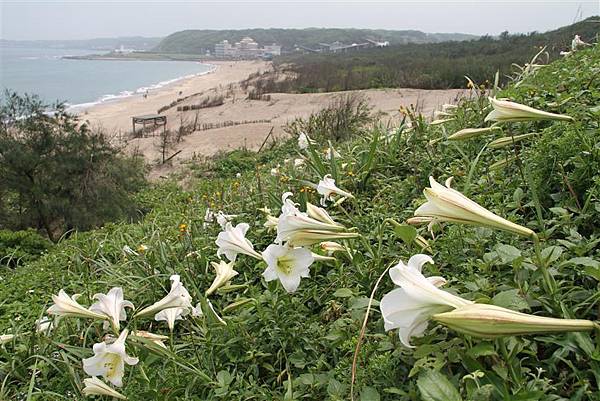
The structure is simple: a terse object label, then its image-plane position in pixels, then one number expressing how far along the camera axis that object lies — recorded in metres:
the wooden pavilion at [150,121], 22.75
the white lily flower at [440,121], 3.06
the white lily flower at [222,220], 2.22
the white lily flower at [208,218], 3.26
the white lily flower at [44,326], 2.23
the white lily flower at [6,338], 2.29
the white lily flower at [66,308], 1.61
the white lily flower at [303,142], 3.73
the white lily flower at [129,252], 2.95
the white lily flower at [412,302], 0.97
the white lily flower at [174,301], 1.62
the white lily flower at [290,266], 1.44
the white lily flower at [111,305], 1.56
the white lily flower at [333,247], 1.75
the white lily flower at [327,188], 2.05
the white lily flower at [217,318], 1.74
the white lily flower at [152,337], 1.64
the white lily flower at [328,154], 3.66
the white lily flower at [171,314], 1.65
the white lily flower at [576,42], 4.33
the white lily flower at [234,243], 1.78
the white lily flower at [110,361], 1.41
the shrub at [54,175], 9.81
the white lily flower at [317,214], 1.54
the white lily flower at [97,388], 1.55
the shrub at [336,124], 7.41
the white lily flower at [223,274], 1.84
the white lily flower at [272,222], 2.00
